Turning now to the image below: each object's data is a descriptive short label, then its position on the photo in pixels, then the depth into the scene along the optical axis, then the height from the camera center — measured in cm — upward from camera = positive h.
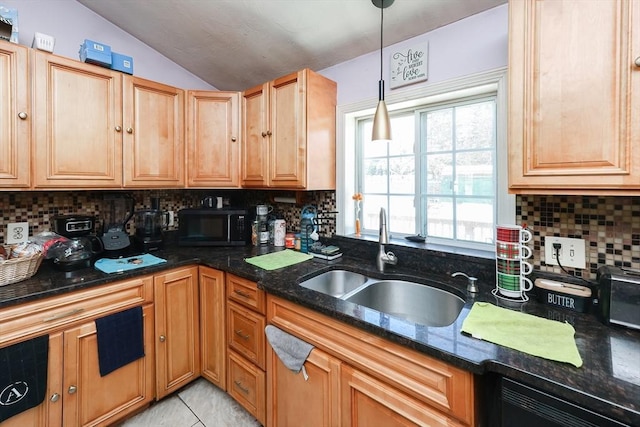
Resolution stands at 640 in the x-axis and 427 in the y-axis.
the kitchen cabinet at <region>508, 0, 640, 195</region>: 85 +38
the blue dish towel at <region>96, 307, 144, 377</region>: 144 -69
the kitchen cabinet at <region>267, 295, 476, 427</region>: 85 -58
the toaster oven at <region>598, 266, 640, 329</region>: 91 -30
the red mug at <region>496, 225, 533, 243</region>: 117 -10
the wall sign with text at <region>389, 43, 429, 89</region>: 158 +85
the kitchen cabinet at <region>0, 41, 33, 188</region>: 139 +49
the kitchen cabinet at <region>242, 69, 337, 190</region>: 181 +55
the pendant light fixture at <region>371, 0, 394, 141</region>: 135 +43
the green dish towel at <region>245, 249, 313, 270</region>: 167 -31
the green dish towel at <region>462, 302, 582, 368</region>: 79 -40
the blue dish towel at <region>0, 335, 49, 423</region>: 118 -72
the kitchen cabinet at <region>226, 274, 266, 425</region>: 149 -77
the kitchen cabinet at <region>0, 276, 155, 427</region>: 125 -73
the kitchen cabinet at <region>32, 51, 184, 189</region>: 152 +52
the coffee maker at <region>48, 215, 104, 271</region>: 153 -19
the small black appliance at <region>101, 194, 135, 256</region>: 178 -8
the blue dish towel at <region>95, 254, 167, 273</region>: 157 -31
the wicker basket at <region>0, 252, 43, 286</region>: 129 -28
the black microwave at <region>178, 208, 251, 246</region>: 213 -14
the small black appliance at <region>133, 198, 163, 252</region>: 195 -13
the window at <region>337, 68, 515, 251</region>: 150 +27
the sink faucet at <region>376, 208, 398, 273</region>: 159 -23
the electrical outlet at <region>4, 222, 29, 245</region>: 164 -13
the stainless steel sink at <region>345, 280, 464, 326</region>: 136 -47
